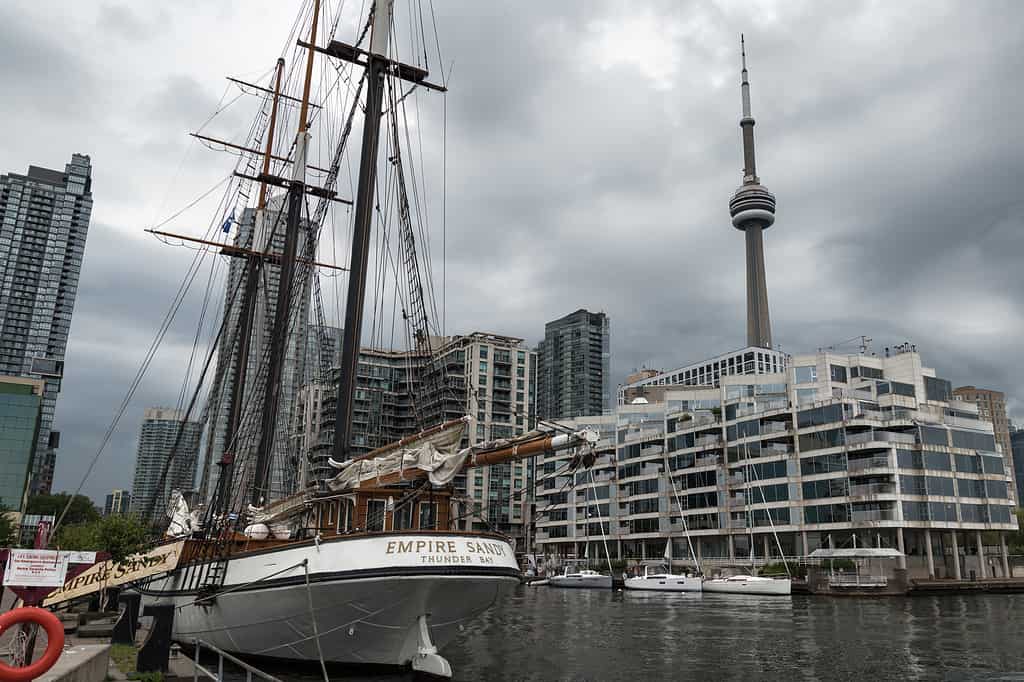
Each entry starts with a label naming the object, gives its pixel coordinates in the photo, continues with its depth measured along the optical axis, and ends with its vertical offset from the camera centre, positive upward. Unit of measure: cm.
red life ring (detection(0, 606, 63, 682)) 891 -132
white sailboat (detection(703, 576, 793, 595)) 6431 -361
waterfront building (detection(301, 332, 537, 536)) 13000 +2319
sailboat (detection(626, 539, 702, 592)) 7256 -395
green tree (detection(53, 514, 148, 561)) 2808 -39
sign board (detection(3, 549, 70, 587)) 1232 -72
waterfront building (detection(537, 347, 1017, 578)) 7075 +715
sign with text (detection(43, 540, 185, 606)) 2681 -164
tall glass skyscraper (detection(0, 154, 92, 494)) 14162 +4561
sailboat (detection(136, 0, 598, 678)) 1934 -79
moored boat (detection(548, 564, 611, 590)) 8262 -443
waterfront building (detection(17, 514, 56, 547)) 7888 -37
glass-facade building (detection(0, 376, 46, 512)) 10431 +1107
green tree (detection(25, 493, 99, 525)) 10156 +214
